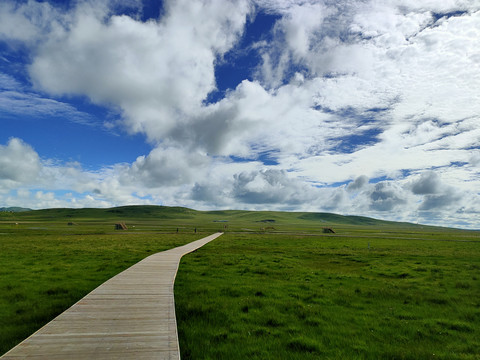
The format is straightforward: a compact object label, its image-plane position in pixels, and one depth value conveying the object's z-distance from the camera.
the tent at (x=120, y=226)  95.89
